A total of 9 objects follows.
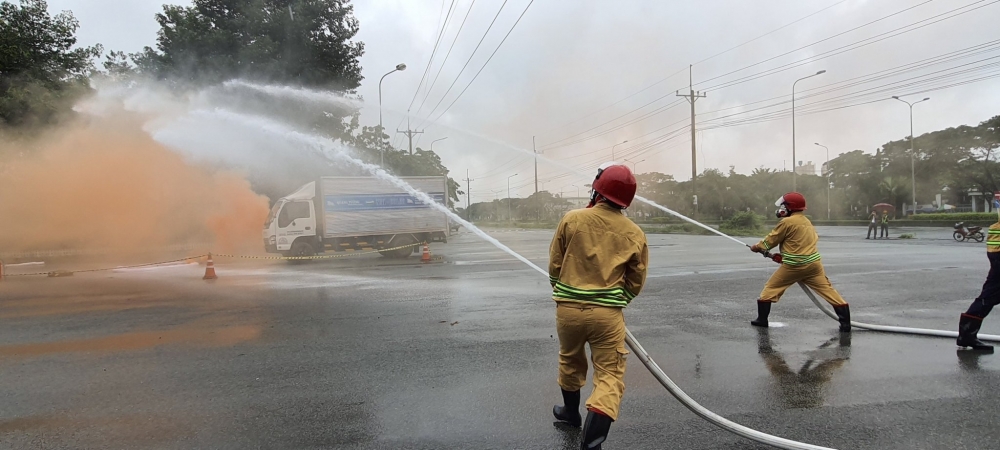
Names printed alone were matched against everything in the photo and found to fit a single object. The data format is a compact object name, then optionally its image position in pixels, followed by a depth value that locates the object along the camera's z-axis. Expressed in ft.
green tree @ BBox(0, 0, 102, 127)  50.70
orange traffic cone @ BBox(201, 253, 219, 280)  40.50
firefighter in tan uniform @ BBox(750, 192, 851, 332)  18.57
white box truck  56.44
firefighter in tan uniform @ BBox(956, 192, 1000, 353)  15.78
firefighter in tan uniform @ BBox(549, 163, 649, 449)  10.07
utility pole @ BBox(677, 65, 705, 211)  106.93
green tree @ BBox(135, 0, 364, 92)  69.00
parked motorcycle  66.33
